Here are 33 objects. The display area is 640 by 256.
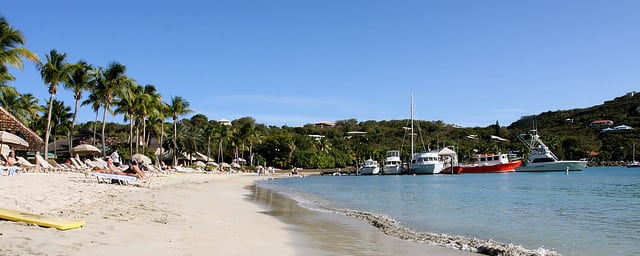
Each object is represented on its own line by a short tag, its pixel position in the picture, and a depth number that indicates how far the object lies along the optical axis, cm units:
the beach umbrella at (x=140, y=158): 3550
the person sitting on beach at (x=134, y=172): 1994
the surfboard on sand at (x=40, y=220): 669
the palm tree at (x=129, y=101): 4389
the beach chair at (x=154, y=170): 3343
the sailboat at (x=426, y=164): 7462
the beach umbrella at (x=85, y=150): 3562
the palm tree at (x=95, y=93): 4044
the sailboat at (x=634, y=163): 10231
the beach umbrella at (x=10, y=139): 2207
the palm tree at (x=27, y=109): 4632
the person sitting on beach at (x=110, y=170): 1912
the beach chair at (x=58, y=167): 2758
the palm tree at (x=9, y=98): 4197
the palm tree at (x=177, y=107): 5944
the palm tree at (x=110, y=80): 4128
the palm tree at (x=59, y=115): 5690
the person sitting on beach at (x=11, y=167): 1900
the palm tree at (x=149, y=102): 4781
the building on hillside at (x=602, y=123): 12248
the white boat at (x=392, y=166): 7875
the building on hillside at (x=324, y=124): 17068
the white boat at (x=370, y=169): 7981
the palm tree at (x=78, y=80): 3809
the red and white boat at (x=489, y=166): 7575
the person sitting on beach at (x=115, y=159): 2440
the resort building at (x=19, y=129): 2269
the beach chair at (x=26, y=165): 2399
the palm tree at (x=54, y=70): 3478
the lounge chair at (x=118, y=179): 1839
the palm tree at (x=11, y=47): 2295
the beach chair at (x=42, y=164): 2539
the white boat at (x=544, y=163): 7675
